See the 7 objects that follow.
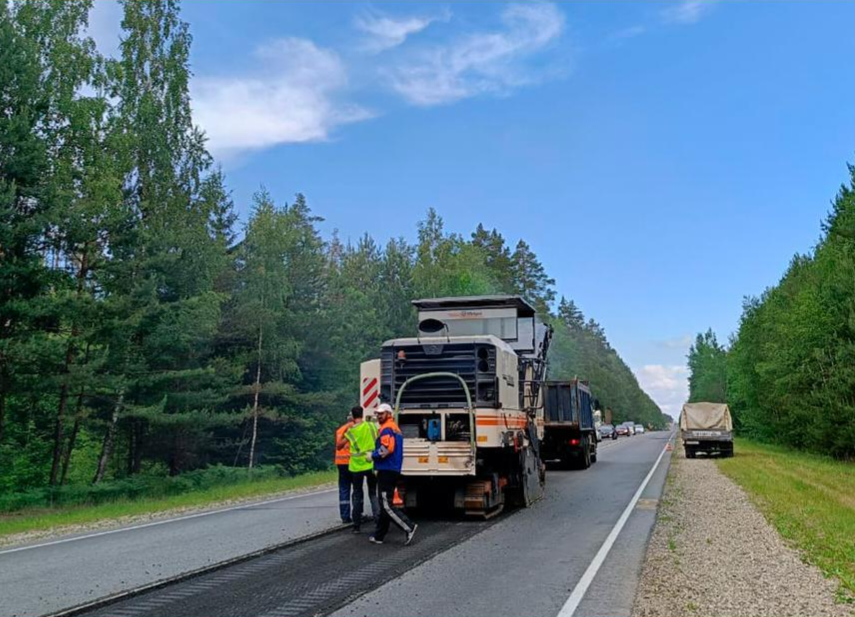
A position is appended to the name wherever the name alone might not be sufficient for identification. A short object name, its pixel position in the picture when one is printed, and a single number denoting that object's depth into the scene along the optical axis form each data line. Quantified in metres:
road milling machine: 11.66
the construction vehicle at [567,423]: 23.88
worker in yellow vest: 10.70
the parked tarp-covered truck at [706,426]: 32.12
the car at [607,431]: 67.52
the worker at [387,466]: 9.77
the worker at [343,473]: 11.54
